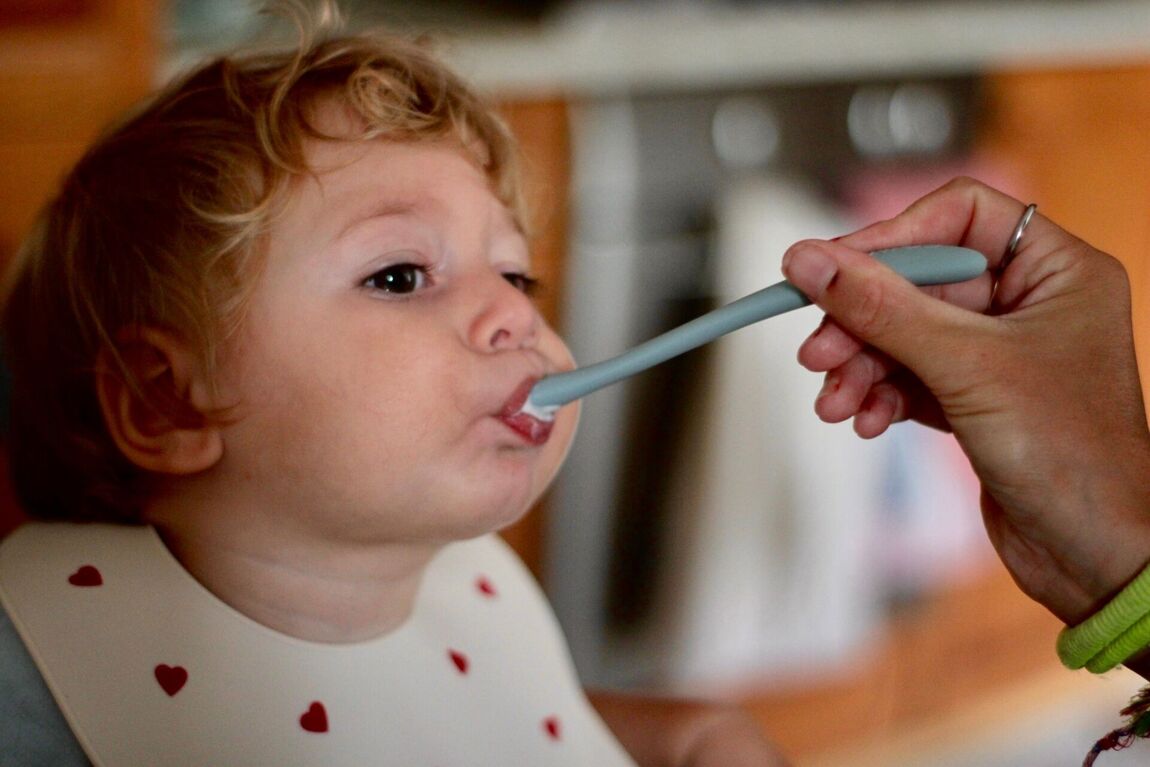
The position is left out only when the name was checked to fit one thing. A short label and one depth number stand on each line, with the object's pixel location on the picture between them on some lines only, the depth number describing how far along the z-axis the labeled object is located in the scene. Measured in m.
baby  0.62
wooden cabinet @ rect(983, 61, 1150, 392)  1.74
